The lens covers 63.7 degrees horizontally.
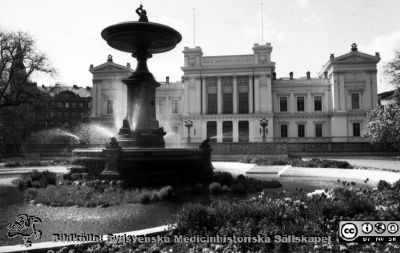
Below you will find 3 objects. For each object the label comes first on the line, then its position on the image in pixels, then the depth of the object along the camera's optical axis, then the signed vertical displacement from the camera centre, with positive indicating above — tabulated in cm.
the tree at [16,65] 3003 +698
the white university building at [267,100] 5391 +629
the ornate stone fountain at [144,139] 1002 -8
